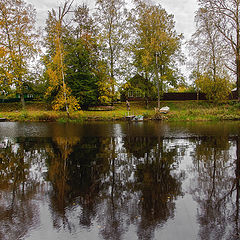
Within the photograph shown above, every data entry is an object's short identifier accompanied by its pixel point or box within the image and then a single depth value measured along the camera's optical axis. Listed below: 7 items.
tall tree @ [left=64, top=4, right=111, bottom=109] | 33.66
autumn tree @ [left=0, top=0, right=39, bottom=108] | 32.94
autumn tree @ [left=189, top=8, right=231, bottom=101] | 31.81
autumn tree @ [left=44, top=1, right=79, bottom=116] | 26.34
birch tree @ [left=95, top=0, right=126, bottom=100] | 34.53
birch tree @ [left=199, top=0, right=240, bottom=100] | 29.27
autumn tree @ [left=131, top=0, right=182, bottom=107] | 30.80
